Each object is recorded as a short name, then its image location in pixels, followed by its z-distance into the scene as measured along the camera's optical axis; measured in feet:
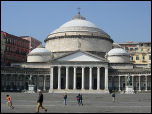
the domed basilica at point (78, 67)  266.16
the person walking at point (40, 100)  76.79
